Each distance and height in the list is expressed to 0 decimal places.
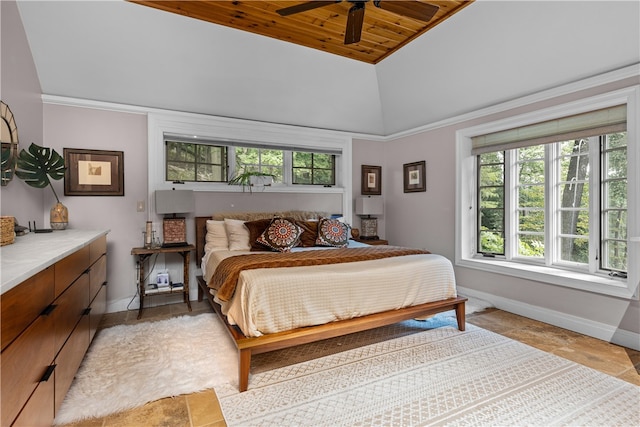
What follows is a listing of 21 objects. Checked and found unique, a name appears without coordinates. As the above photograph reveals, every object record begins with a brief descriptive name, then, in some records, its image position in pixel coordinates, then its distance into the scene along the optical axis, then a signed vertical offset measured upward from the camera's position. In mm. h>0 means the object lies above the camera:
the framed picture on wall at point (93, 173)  3357 +388
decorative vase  2880 -77
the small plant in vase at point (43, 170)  2645 +335
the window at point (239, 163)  3992 +622
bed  2156 -642
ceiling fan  2184 +1399
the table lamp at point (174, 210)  3465 -19
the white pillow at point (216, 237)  3678 -336
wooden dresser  1118 -516
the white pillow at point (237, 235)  3520 -302
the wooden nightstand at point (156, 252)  3358 -646
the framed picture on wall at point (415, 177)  4602 +457
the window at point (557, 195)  2748 +131
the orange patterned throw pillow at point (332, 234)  3654 -303
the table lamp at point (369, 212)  4805 -66
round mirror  2318 +511
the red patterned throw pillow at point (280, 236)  3352 -298
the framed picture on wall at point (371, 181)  5120 +439
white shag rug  1902 -1137
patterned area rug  1772 -1159
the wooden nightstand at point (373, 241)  4515 -485
